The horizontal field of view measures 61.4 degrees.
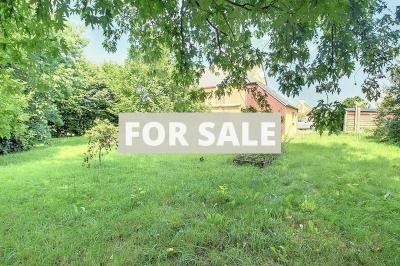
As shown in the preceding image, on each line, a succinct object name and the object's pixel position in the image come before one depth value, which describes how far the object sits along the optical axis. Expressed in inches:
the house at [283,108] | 540.7
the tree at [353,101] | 539.6
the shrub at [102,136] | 316.2
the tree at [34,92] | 147.9
